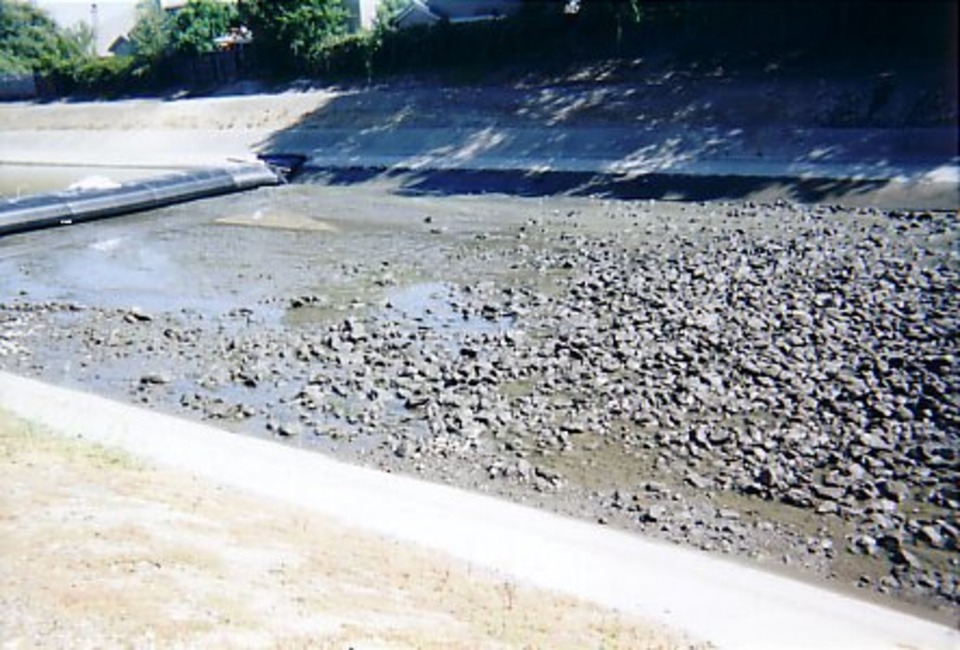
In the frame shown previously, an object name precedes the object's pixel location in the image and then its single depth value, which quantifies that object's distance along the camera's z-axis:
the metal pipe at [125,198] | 26.24
